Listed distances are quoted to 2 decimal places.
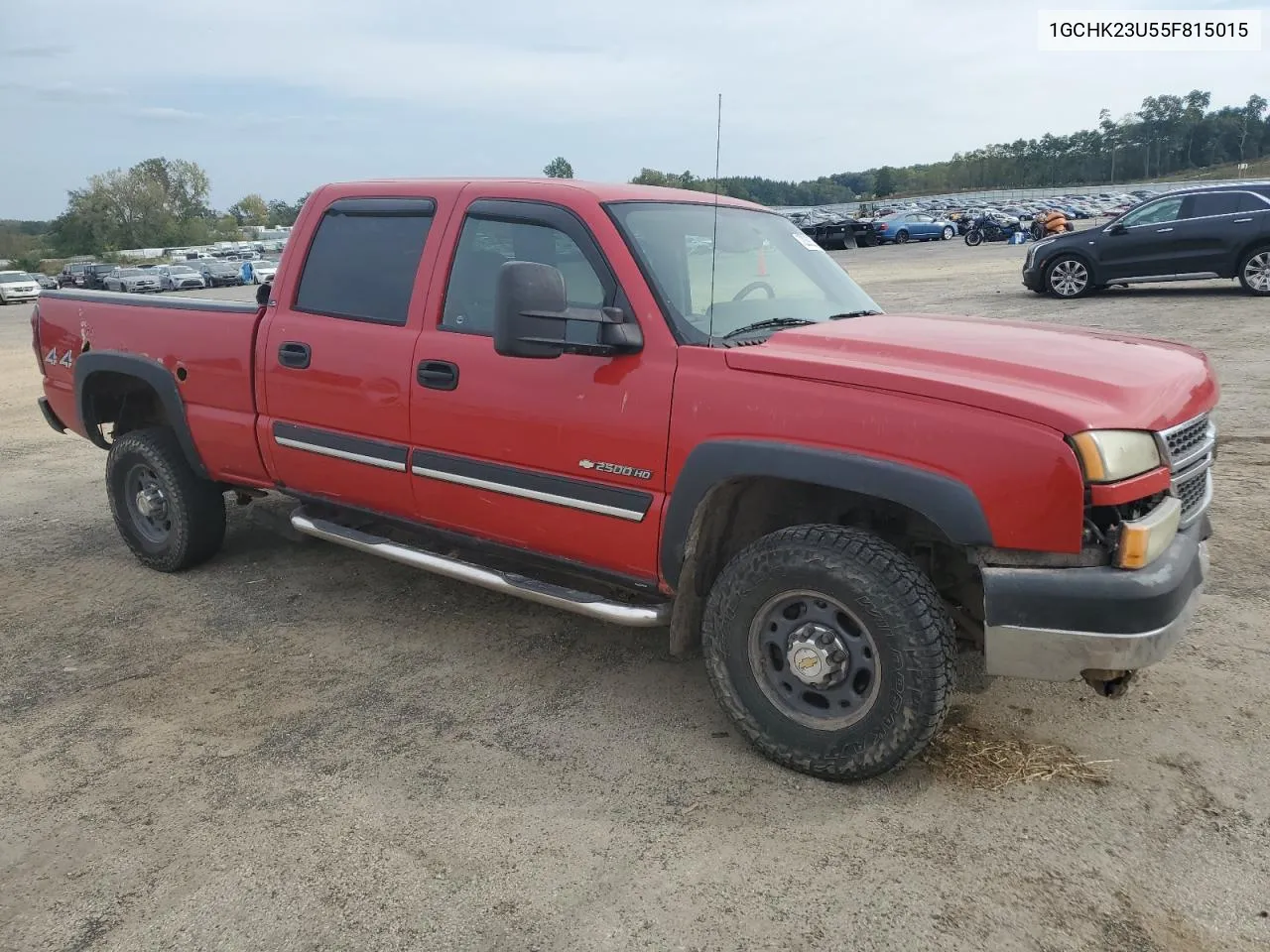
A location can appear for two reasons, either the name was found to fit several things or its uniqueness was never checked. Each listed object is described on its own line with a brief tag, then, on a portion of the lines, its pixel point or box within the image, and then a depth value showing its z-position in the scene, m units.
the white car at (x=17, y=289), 37.16
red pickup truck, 2.76
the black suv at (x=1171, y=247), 14.23
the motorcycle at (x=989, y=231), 36.62
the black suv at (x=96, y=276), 44.41
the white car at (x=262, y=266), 35.83
